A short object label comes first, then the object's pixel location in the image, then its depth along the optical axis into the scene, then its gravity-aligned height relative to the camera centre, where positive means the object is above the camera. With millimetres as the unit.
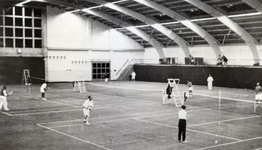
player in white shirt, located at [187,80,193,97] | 31134 -1877
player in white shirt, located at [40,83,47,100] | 30275 -2003
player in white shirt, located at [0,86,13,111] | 23725 -2195
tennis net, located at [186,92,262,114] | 24500 -2969
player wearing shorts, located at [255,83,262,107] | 24006 -2048
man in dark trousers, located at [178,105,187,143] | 14586 -2540
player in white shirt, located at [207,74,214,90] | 38625 -1686
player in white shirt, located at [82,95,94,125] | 18766 -2142
